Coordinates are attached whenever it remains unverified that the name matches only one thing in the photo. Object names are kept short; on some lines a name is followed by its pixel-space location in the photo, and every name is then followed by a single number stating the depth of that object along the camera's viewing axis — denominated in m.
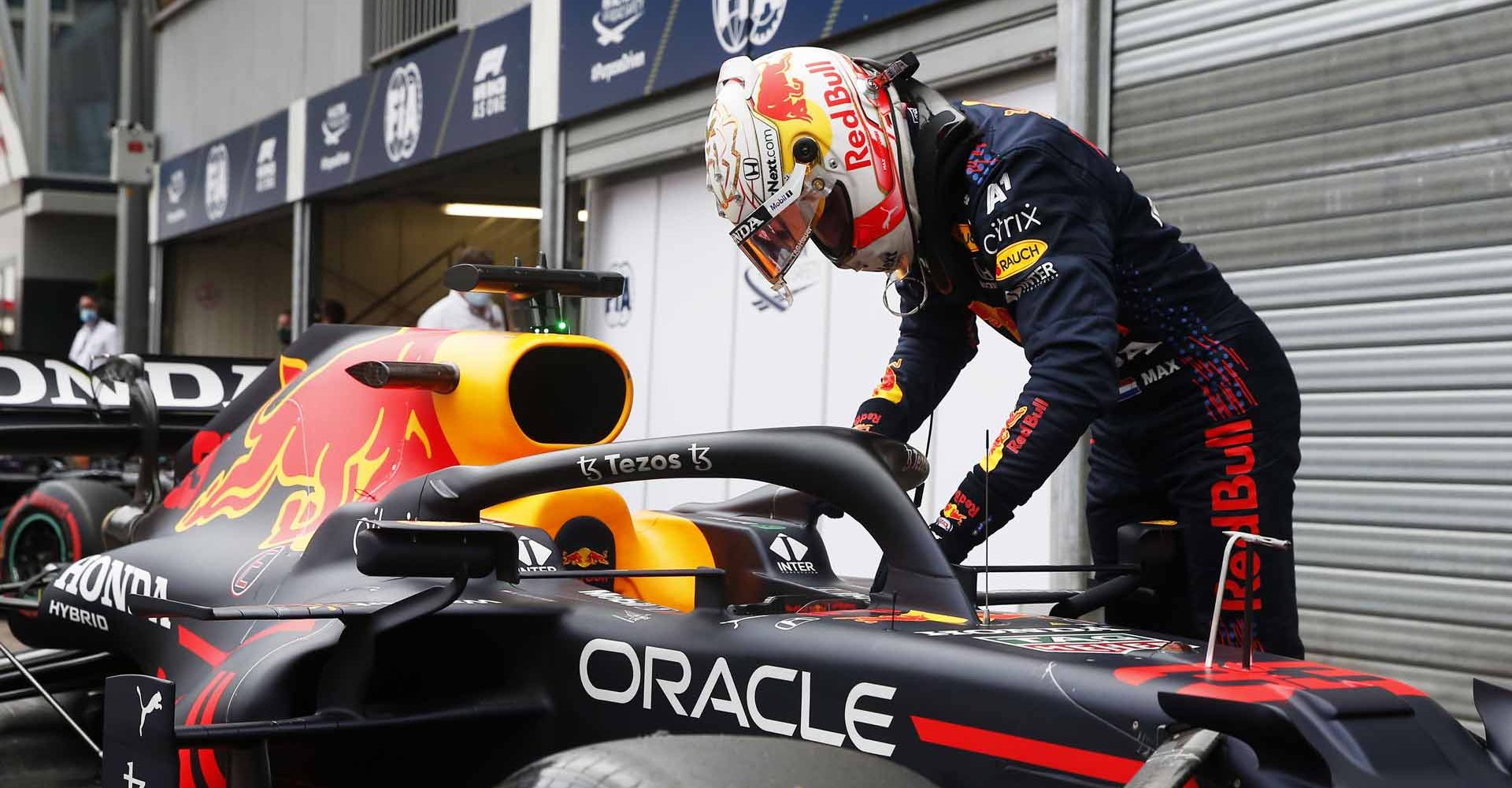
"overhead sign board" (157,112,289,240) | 15.36
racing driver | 2.35
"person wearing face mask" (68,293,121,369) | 14.95
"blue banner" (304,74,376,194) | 13.44
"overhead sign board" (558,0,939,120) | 7.64
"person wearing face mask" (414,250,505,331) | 8.16
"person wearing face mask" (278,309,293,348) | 15.23
